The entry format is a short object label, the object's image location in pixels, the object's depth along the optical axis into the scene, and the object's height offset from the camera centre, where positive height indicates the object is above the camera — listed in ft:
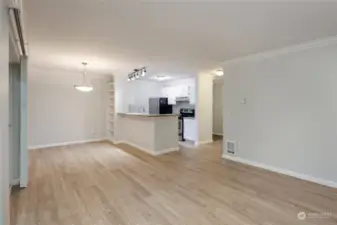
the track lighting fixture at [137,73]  18.27 +3.49
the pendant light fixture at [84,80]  22.44 +3.56
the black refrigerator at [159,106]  22.65 +0.68
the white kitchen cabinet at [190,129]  24.11 -1.88
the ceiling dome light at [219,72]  21.64 +4.22
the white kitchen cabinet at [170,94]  28.53 +2.50
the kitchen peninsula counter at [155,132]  18.69 -1.87
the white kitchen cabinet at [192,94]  25.31 +2.23
